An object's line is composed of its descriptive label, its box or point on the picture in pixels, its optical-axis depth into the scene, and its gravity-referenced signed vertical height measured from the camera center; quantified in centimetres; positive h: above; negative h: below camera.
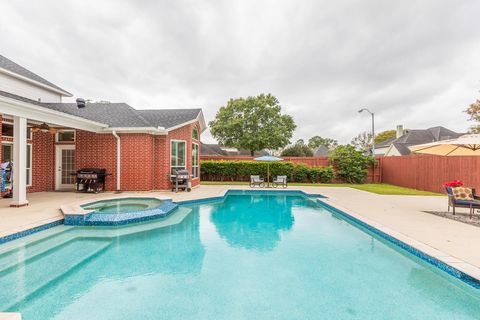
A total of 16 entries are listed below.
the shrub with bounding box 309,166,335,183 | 1742 -98
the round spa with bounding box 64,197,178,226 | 605 -158
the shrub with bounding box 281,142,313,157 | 3731 +182
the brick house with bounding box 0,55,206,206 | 1023 +77
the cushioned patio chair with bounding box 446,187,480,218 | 648 -108
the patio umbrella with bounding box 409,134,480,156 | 704 +43
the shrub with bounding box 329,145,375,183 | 1730 -11
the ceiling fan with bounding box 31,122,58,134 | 843 +127
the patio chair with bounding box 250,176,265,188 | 1451 -135
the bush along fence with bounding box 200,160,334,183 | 1744 -74
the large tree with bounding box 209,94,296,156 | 3341 +580
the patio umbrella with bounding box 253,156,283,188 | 1466 +23
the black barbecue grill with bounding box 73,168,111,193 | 1030 -83
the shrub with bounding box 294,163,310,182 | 1758 -83
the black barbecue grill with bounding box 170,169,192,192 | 1140 -98
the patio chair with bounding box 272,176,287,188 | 1476 -131
